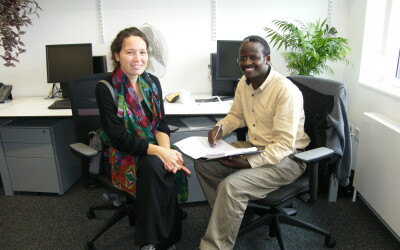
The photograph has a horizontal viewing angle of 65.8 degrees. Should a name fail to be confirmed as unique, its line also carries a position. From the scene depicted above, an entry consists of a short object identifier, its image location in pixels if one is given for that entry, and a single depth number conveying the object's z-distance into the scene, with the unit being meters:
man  1.44
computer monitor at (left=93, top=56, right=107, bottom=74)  2.56
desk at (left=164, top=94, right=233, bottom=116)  2.07
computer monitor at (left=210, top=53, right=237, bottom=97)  2.53
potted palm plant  2.22
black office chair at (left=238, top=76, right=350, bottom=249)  1.43
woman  1.46
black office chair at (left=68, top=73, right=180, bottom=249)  1.64
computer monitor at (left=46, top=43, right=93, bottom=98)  2.48
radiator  1.70
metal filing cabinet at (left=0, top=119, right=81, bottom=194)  2.26
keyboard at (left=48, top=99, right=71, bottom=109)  2.27
